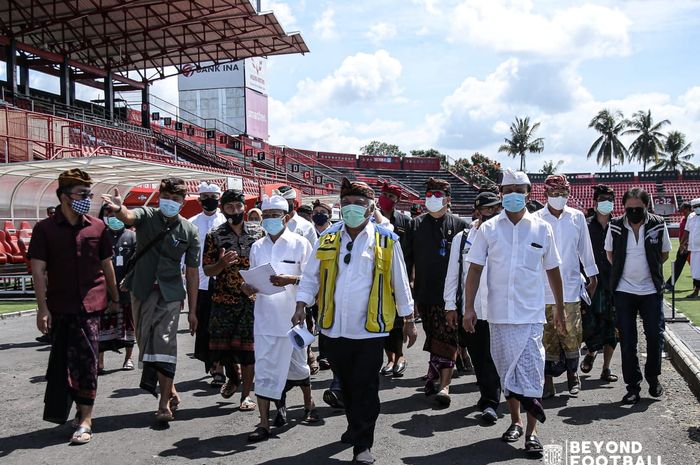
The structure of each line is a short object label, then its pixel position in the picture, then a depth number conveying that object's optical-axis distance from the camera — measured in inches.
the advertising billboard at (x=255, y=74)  2433.6
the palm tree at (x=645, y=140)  2997.0
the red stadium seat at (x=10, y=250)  684.1
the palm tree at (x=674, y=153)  3056.1
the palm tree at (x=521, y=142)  3078.2
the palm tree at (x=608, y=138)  2984.7
